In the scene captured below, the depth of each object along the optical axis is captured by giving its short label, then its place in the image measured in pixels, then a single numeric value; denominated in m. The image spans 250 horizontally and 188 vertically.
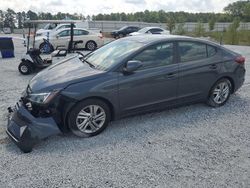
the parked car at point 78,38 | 12.02
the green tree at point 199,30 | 29.97
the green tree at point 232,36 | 20.59
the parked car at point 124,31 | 23.92
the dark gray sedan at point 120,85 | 3.11
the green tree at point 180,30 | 30.13
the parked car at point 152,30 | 18.29
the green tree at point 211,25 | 42.81
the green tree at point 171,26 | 33.34
